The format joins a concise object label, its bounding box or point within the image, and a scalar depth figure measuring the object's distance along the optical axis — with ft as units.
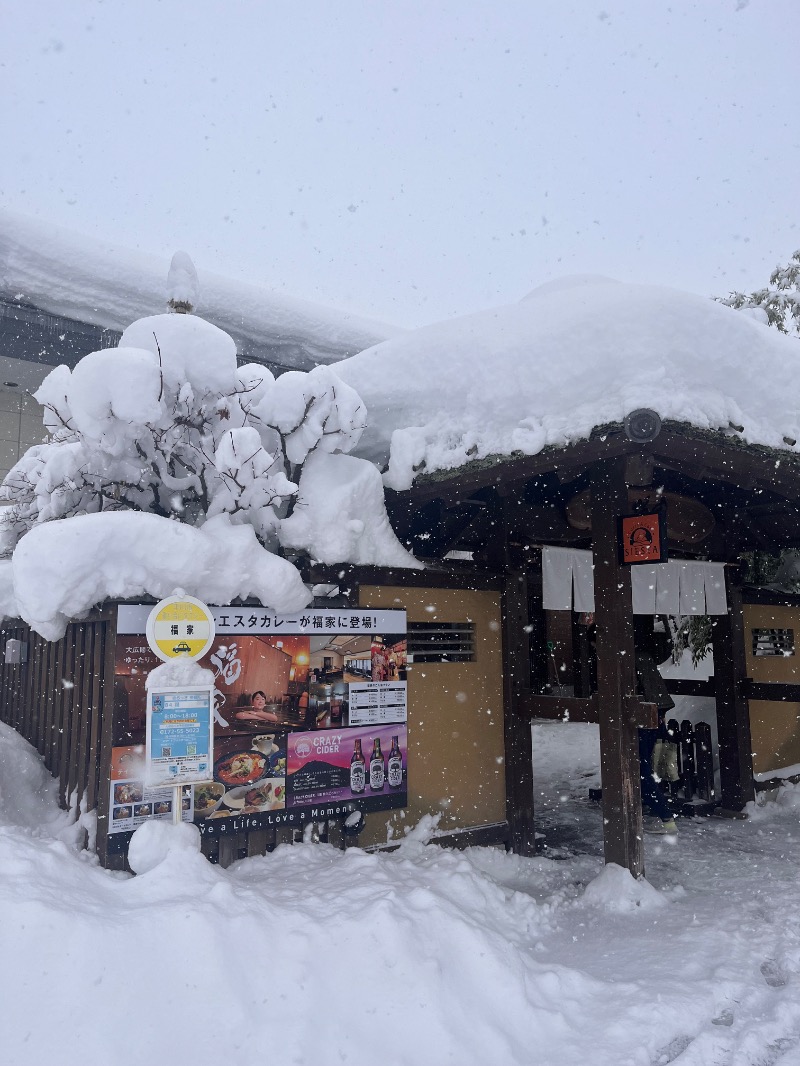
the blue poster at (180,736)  14.55
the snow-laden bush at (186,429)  17.48
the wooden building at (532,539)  17.29
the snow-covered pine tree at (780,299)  49.49
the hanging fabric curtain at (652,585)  24.52
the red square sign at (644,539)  18.54
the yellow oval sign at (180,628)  14.69
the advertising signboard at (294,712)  16.93
